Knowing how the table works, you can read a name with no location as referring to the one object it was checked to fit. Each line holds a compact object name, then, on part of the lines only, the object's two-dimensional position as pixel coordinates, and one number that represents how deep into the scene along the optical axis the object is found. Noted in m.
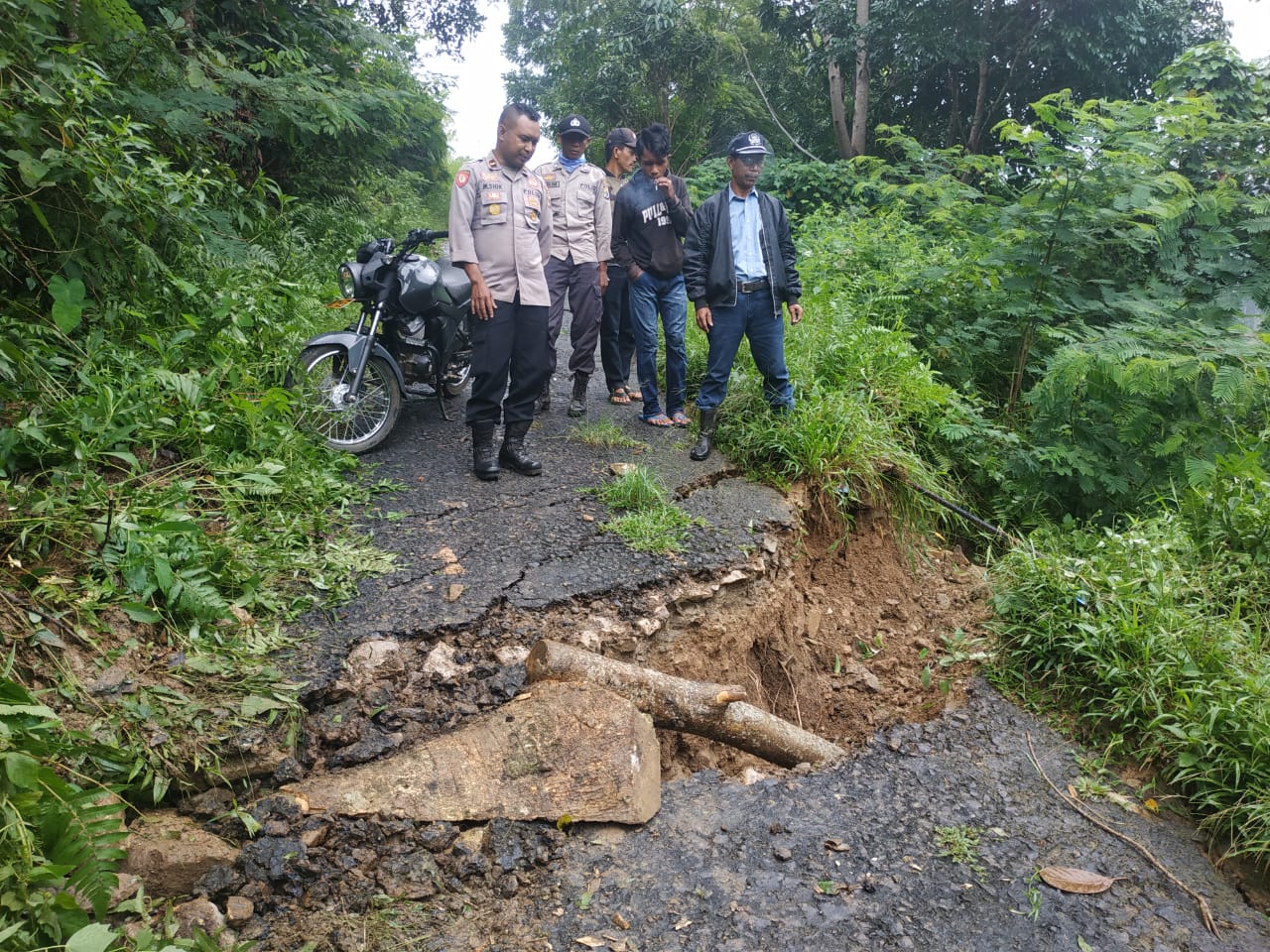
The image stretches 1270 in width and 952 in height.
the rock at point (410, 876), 2.34
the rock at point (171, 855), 2.18
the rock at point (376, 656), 2.97
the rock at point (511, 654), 3.13
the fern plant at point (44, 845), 1.79
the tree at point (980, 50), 12.20
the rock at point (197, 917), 2.11
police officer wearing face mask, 5.43
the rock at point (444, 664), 3.02
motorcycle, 4.57
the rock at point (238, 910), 2.18
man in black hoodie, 5.43
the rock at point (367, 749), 2.66
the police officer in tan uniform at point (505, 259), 4.16
